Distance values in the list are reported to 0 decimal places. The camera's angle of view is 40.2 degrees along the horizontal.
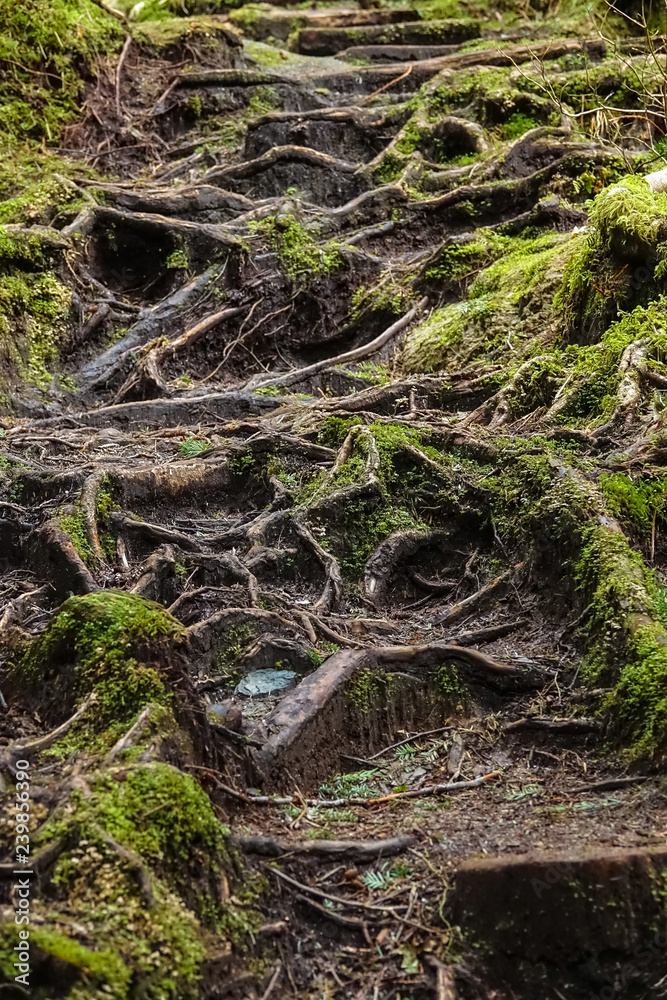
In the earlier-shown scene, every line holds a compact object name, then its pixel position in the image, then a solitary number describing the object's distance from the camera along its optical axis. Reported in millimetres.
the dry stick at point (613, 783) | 3805
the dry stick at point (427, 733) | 4473
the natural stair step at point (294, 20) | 14000
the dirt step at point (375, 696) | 4156
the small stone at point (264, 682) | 4656
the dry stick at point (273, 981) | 2934
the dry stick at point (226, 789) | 3519
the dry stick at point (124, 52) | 11925
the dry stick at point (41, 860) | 2824
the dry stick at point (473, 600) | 5109
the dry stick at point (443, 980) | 2949
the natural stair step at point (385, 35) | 13578
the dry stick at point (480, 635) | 4809
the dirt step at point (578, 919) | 2979
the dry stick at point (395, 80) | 12347
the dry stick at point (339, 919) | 3211
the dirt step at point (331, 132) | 11133
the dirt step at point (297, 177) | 10398
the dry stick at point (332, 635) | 4832
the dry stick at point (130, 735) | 3291
